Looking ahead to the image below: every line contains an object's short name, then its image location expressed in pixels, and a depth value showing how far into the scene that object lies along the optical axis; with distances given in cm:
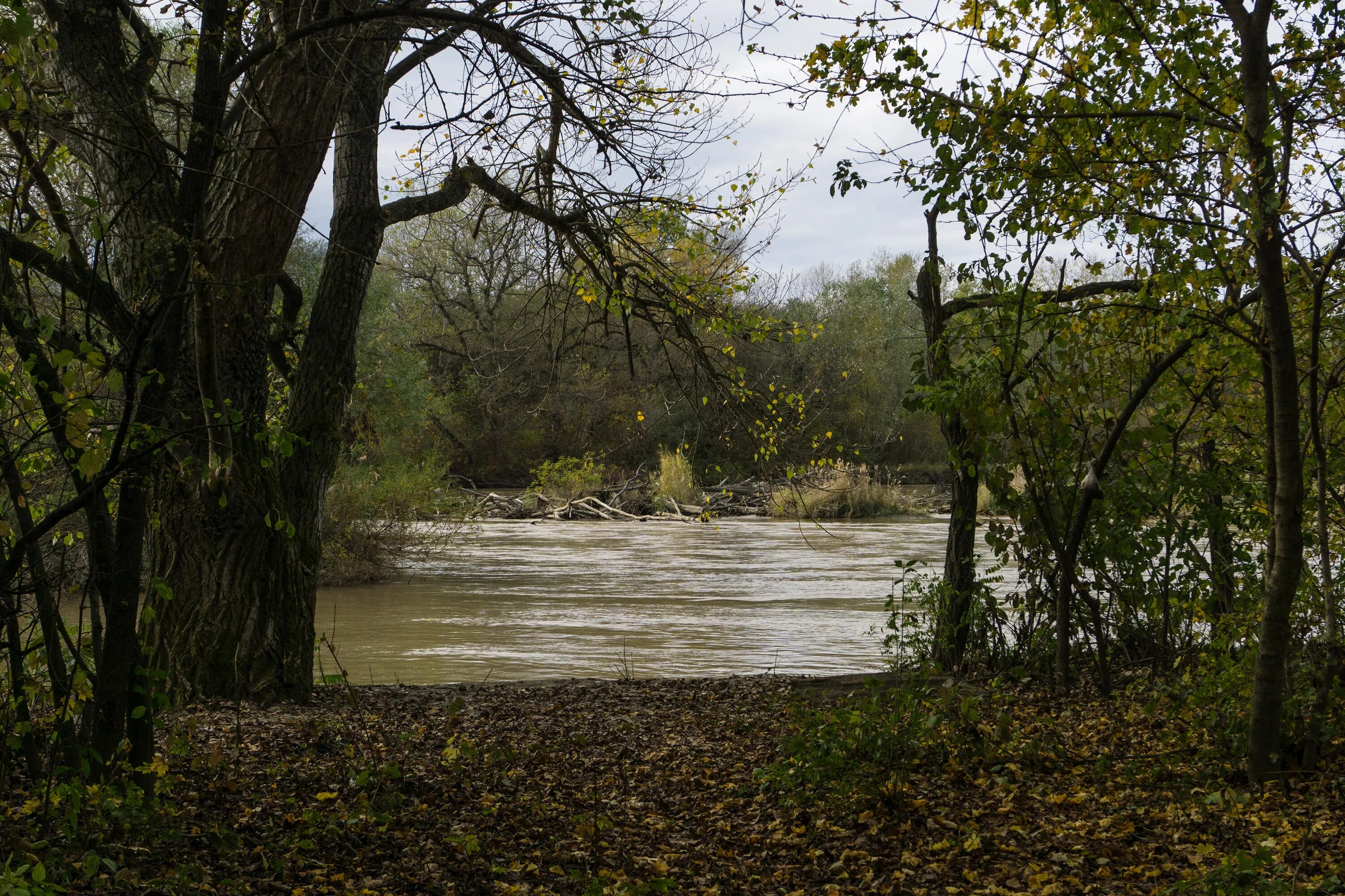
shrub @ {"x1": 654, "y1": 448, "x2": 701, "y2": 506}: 2700
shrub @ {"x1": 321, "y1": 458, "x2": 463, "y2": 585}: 1538
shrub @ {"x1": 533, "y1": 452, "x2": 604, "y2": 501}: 2567
